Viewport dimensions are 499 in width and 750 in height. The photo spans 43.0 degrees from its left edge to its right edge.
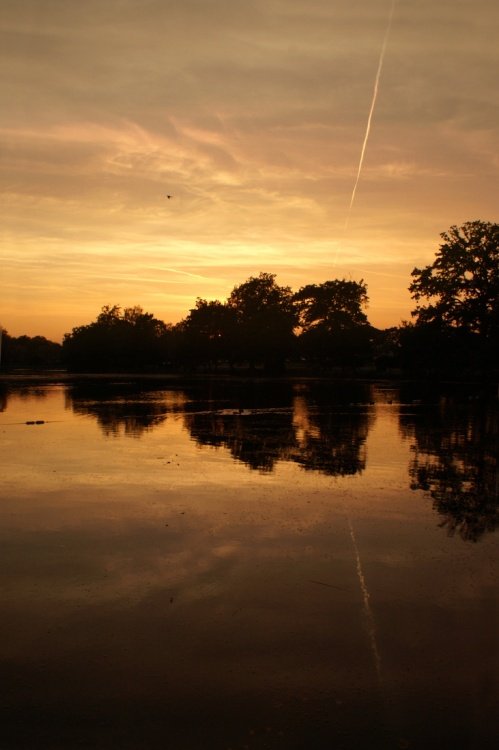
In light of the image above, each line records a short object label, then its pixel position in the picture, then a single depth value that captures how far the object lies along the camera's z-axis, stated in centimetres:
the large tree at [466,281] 6181
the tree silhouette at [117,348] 12331
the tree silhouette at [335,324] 10269
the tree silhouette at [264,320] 10394
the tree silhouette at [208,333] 10969
